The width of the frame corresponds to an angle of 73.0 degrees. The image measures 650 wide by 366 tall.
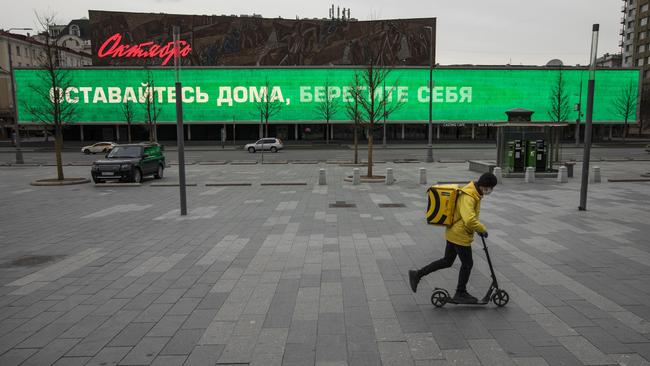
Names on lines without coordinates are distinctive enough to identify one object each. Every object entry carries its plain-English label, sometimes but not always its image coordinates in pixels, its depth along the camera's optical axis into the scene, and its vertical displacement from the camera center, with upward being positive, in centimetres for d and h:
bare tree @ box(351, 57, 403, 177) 2048 +257
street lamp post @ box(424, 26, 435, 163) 2985 -153
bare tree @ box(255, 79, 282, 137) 5362 +308
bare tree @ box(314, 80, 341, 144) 5400 +294
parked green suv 1902 -155
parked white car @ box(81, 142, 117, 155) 4328 -189
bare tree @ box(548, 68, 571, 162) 5331 +332
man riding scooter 525 -128
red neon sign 5938 +1075
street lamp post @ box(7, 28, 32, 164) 2991 -173
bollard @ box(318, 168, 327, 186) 1867 -212
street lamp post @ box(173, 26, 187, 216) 1213 -3
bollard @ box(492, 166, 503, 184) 1861 -188
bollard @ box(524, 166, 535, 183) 1906 -200
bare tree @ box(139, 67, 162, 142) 5038 +356
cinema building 5409 +406
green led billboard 5406 +462
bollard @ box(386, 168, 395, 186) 1872 -208
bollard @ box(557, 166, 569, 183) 1884 -197
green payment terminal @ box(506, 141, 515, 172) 2122 -127
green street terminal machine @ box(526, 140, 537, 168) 2102 -117
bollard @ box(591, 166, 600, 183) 1869 -196
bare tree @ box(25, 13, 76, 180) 1903 +232
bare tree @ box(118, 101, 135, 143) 5169 +204
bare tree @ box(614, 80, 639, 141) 5525 +350
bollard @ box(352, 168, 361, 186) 1864 -211
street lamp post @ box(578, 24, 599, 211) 1229 +13
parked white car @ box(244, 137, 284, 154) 4334 -167
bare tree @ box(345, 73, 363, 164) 2588 +54
